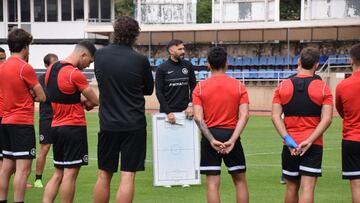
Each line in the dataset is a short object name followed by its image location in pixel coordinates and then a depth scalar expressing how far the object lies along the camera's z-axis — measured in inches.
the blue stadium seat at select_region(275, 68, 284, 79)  1474.4
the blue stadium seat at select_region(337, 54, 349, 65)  1501.0
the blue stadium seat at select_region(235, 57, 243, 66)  1631.0
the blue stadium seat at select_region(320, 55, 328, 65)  1521.9
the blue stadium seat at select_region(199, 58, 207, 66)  1637.2
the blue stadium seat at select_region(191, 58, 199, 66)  1661.4
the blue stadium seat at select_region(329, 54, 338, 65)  1510.0
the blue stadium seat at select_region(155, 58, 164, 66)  1694.1
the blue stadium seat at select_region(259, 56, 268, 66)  1599.4
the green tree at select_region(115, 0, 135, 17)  2490.8
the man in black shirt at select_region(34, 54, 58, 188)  463.5
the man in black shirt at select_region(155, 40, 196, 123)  470.0
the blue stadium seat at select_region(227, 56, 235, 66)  1643.3
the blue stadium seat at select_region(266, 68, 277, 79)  1497.3
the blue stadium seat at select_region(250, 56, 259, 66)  1611.8
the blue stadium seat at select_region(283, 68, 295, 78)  1482.8
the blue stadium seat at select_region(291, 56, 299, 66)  1555.2
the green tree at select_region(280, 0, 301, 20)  2488.9
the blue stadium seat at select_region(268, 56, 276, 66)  1587.1
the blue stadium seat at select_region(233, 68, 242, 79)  1531.7
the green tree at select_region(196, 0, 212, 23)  2689.7
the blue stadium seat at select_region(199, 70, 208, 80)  1556.8
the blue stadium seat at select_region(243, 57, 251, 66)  1620.4
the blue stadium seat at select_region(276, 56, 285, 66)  1573.6
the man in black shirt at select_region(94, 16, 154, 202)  333.1
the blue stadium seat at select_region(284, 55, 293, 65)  1562.7
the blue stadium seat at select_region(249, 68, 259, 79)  1515.7
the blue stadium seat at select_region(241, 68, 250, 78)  1506.8
